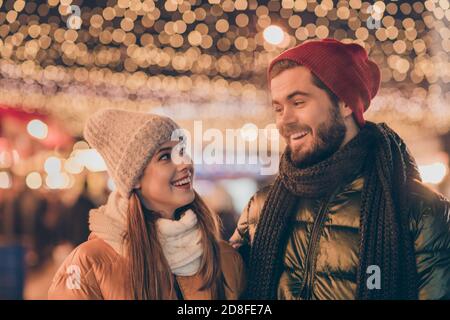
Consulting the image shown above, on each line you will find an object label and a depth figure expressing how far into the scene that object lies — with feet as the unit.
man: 7.63
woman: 7.70
